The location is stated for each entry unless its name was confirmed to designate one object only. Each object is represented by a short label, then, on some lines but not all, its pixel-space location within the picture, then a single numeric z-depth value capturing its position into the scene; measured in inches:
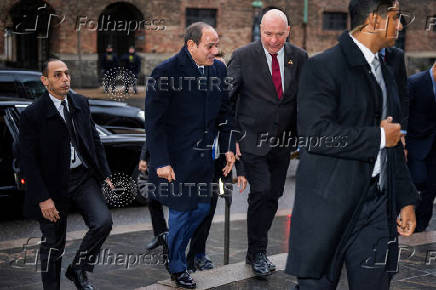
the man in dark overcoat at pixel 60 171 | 210.7
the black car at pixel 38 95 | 418.1
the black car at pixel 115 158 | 342.3
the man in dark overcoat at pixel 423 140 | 307.7
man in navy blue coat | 211.2
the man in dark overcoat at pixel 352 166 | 143.9
